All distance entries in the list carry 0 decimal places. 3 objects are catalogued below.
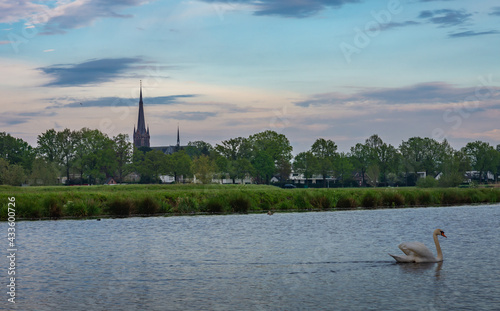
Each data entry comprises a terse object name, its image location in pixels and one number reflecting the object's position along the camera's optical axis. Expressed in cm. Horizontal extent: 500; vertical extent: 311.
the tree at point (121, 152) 16238
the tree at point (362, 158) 17962
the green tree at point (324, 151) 16864
